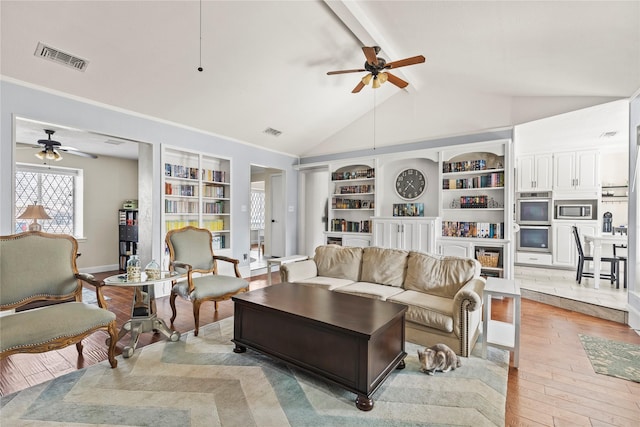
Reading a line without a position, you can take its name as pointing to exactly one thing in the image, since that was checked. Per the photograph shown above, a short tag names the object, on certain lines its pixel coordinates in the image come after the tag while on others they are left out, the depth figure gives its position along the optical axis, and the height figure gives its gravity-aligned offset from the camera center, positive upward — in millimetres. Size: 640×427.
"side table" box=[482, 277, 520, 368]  2455 -1022
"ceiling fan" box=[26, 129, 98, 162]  4208 +921
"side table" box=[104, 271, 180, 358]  2754 -987
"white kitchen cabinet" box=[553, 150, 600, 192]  5707 +841
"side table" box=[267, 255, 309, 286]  4457 -721
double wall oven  6098 -147
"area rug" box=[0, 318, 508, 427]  1797 -1229
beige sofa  2578 -773
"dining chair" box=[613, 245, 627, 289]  4389 -684
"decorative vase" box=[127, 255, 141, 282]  2624 -515
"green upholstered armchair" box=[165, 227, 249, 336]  3061 -697
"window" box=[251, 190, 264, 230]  10703 +73
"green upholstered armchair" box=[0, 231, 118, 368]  1983 -707
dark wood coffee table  1955 -893
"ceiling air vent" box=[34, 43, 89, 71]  2883 +1531
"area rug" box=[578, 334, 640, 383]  2395 -1247
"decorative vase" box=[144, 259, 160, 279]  2679 -535
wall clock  5426 +540
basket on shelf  4602 -698
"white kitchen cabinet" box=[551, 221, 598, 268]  5770 -514
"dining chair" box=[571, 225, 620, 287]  4423 -799
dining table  3995 -399
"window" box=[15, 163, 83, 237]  5516 +312
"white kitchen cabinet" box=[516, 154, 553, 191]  6113 +863
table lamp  4531 -37
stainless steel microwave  5727 +99
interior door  7879 -104
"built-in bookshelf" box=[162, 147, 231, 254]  4727 +316
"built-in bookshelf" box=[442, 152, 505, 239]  4664 +294
